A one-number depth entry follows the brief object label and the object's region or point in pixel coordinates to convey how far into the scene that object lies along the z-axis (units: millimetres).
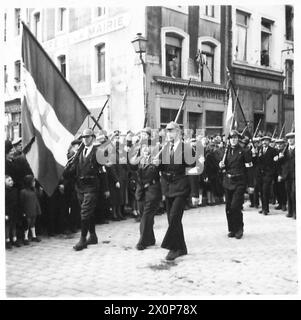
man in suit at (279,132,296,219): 8709
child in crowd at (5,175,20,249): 6307
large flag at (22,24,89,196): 5691
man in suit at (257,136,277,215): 9625
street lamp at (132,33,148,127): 9689
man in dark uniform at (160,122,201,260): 5945
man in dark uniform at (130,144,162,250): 6629
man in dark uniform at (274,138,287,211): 9734
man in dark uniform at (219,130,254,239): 7312
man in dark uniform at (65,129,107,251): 6562
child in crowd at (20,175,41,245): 6750
